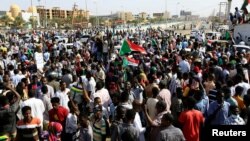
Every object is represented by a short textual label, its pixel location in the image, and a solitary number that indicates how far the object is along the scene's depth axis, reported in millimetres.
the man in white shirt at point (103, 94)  7367
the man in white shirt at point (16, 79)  9745
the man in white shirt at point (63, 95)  7411
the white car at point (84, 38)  33262
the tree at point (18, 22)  91888
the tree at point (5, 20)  98300
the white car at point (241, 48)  16750
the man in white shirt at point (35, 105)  6625
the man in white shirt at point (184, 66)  11180
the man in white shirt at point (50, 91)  7778
